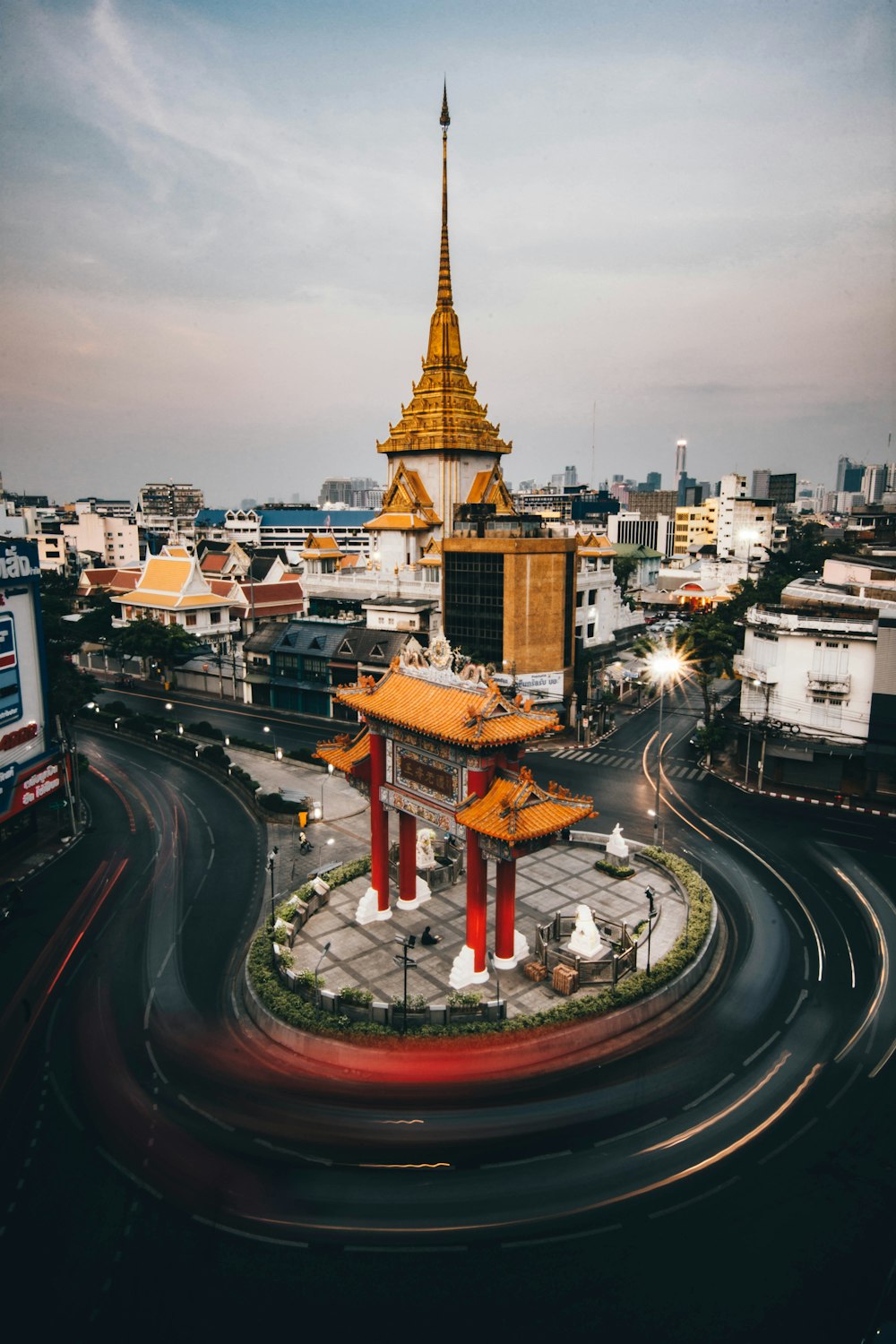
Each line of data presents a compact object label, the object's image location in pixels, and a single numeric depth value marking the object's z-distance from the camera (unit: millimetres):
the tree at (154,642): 79438
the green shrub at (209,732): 64188
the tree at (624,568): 148250
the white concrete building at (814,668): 51406
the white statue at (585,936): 30562
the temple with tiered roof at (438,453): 82875
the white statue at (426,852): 38812
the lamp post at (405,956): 26258
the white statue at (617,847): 40656
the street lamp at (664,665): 56094
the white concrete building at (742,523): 160125
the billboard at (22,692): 40719
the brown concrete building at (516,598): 66625
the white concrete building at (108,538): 166500
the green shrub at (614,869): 39438
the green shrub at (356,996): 27141
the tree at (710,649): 61625
